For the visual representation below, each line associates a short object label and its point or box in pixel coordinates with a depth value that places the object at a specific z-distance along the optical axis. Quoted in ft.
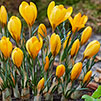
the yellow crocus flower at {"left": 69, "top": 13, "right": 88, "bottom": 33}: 2.70
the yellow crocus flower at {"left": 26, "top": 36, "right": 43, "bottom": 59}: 2.46
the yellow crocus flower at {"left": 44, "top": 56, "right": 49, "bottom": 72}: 2.60
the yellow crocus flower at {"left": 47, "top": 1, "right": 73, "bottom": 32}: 2.55
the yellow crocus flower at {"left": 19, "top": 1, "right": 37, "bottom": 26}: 2.56
